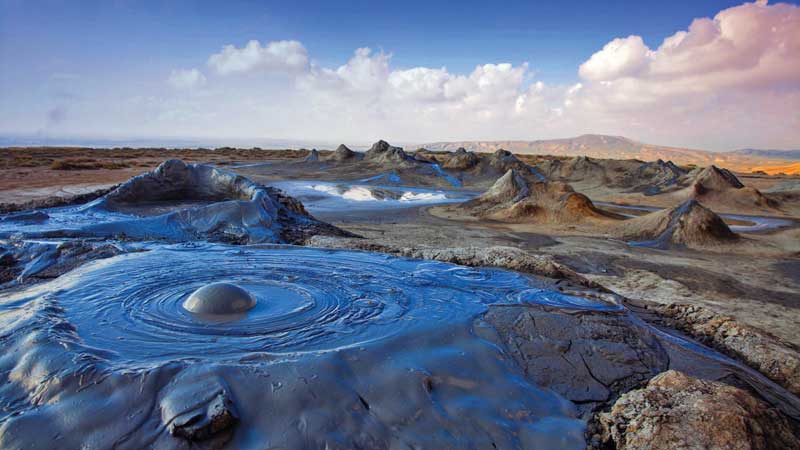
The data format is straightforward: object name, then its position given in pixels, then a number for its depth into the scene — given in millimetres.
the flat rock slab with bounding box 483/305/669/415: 2838
